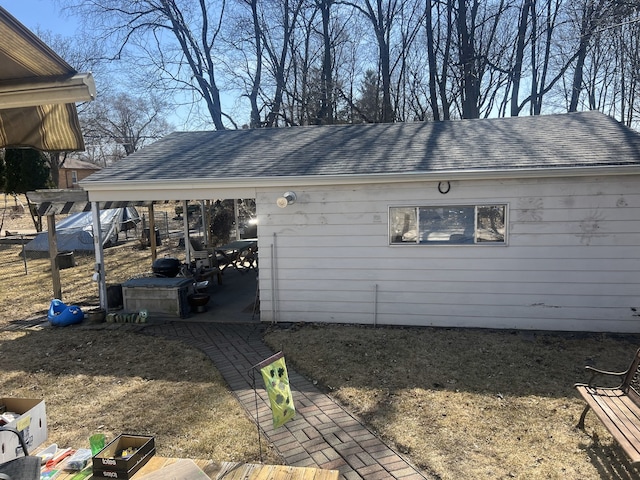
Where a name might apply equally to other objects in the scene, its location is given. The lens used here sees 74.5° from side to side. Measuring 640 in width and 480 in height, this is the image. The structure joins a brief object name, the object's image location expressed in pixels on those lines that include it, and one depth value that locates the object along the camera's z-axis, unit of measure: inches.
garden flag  129.6
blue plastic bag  308.7
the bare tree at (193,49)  897.5
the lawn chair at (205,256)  438.0
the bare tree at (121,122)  1232.8
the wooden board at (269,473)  98.3
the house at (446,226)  261.3
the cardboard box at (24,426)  88.0
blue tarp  633.0
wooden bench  122.6
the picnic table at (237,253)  450.9
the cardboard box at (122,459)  92.4
